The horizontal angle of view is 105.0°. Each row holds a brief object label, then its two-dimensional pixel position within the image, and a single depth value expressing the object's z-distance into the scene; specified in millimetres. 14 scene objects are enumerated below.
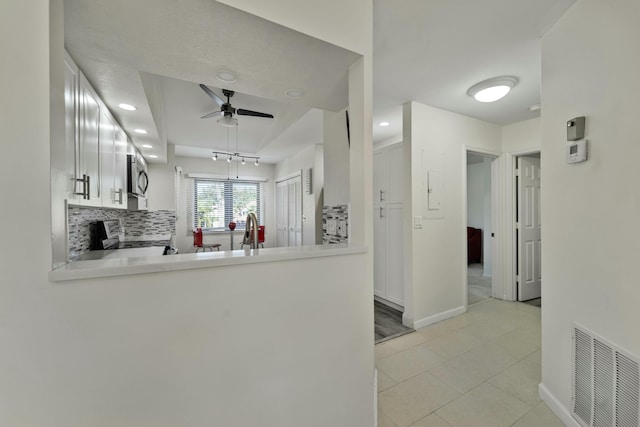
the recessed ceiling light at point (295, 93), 1851
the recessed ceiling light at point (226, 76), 1584
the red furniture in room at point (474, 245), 6176
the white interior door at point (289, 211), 5215
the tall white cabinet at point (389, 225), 3363
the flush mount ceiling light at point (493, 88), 2400
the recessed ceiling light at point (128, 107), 2094
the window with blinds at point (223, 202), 6141
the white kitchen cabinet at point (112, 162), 2047
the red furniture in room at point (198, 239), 5055
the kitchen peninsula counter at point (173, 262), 808
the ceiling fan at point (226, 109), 2596
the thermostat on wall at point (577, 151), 1439
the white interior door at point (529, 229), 3664
